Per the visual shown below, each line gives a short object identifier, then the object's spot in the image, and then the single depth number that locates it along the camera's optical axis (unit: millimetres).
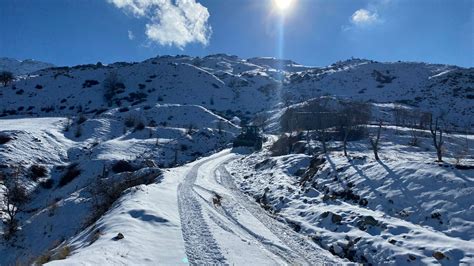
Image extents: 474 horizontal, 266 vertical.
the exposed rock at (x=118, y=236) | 12853
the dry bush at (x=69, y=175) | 45031
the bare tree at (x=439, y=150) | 21212
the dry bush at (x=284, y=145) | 51344
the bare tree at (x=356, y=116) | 58412
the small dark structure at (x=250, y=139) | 69250
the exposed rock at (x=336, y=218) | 18080
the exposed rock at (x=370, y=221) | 16642
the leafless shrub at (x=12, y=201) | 30219
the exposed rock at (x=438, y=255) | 12578
